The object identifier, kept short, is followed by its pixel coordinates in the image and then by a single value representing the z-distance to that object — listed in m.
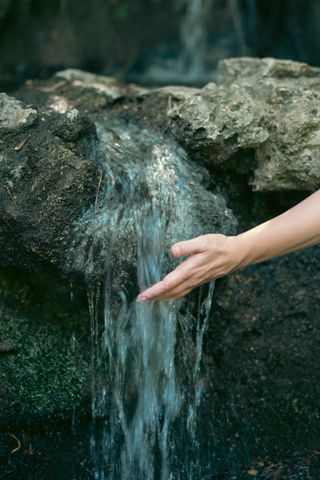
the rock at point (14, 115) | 2.12
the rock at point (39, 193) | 2.03
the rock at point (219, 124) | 2.23
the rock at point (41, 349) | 2.23
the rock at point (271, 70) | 2.60
